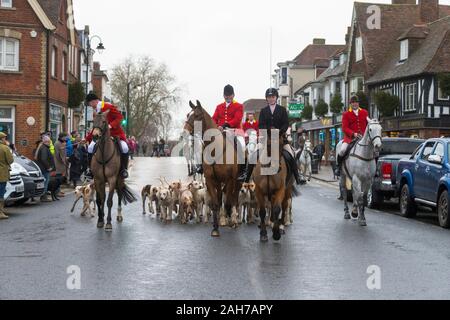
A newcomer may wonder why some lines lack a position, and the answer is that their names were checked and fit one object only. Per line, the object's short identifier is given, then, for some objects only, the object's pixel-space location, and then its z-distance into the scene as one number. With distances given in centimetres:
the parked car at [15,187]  1828
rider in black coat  1278
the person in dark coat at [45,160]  2138
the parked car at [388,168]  1948
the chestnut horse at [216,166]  1329
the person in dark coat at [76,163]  2630
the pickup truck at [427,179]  1533
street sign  4300
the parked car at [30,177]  1920
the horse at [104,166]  1459
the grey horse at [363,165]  1514
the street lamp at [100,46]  4419
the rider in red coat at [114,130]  1498
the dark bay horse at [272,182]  1219
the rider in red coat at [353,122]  1650
